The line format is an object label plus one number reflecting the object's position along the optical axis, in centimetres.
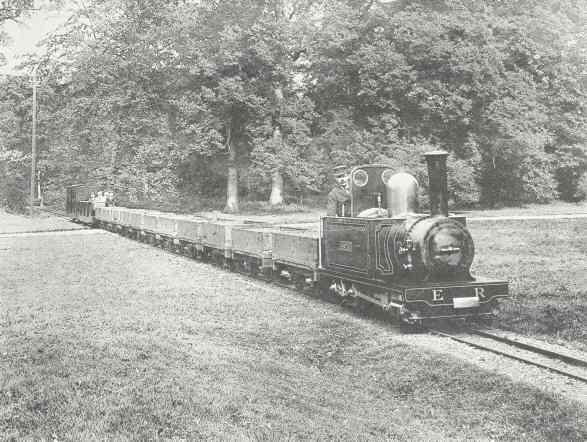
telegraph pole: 3503
